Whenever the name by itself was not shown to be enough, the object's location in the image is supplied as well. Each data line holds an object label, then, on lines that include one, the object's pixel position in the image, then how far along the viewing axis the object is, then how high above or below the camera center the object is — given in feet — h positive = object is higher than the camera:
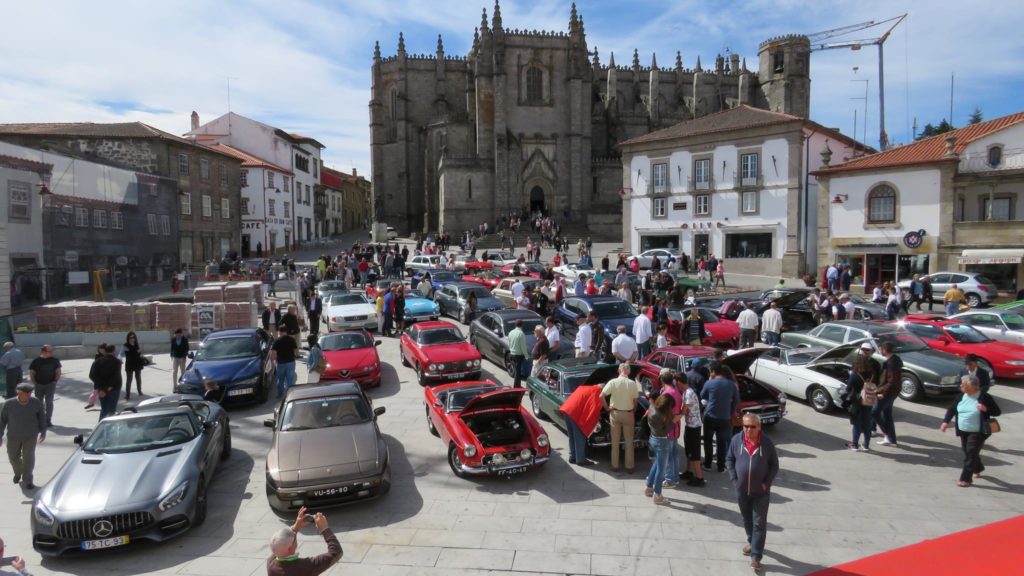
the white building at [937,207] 82.64 +5.69
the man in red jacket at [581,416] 29.71 -8.14
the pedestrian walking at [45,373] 34.86 -6.74
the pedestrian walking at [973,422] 26.37 -7.69
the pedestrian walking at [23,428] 27.96 -7.91
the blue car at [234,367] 40.22 -7.73
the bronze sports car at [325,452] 24.85 -8.64
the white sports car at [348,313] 62.85 -6.33
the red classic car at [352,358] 43.34 -7.72
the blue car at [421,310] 67.05 -6.44
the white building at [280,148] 167.12 +29.85
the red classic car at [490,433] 27.91 -8.85
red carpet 20.44 -10.90
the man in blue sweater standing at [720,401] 27.37 -6.93
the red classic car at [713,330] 52.65 -7.22
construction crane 165.36 +56.22
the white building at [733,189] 106.52 +11.14
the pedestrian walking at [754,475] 19.74 -7.40
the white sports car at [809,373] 38.37 -8.31
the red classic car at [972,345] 43.47 -7.46
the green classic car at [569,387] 30.71 -7.86
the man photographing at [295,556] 14.15 -7.21
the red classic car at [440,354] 44.06 -7.64
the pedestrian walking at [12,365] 36.40 -6.56
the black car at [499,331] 48.39 -6.66
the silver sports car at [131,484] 22.07 -9.01
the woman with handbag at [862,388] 30.68 -7.11
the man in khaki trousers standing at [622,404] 28.19 -7.20
